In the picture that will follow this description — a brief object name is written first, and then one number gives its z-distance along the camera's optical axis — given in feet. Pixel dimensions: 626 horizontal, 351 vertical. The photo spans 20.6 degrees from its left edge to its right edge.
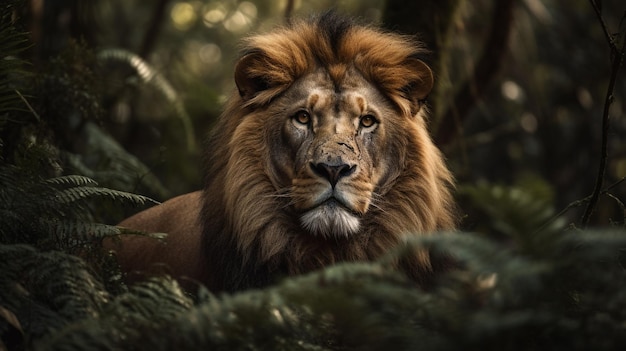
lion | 33.94
